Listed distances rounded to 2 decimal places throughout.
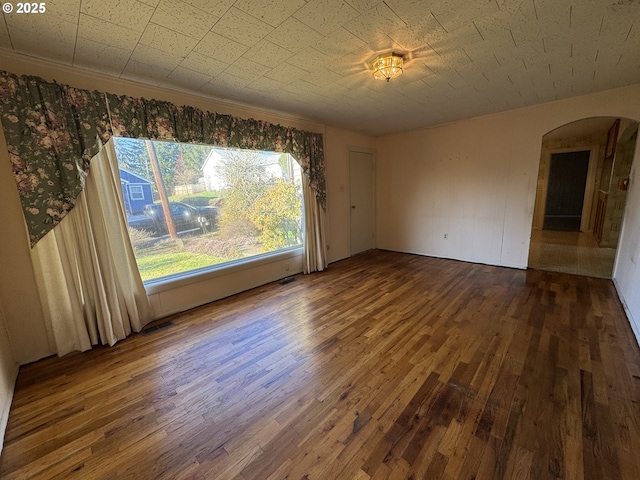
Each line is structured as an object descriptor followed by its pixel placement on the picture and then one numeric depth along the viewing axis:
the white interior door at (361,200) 5.09
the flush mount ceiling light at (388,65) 2.09
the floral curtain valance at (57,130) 1.92
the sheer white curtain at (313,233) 4.07
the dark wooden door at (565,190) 7.83
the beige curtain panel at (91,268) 2.14
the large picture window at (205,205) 2.68
